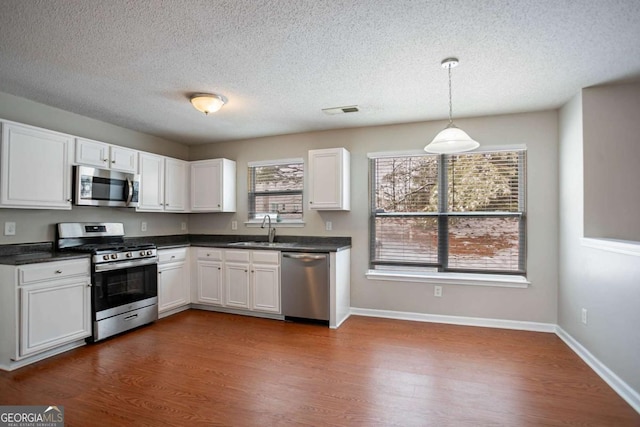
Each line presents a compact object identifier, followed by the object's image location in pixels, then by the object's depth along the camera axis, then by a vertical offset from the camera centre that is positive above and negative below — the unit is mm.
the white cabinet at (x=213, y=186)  4680 +442
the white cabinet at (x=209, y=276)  4289 -793
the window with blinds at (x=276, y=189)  4617 +388
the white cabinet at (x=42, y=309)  2652 -801
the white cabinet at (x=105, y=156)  3445 +680
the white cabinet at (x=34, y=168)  2855 +447
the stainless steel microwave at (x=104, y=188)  3408 +321
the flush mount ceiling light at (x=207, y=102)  3098 +1090
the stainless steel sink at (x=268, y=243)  4047 -366
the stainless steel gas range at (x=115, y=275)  3252 -635
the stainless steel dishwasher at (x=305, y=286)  3756 -807
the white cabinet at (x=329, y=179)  4031 +459
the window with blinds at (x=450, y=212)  3717 +50
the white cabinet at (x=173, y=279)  4027 -806
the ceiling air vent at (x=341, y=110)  3506 +1158
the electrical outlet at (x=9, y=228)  3074 -115
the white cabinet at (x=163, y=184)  4184 +439
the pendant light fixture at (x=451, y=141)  2436 +564
